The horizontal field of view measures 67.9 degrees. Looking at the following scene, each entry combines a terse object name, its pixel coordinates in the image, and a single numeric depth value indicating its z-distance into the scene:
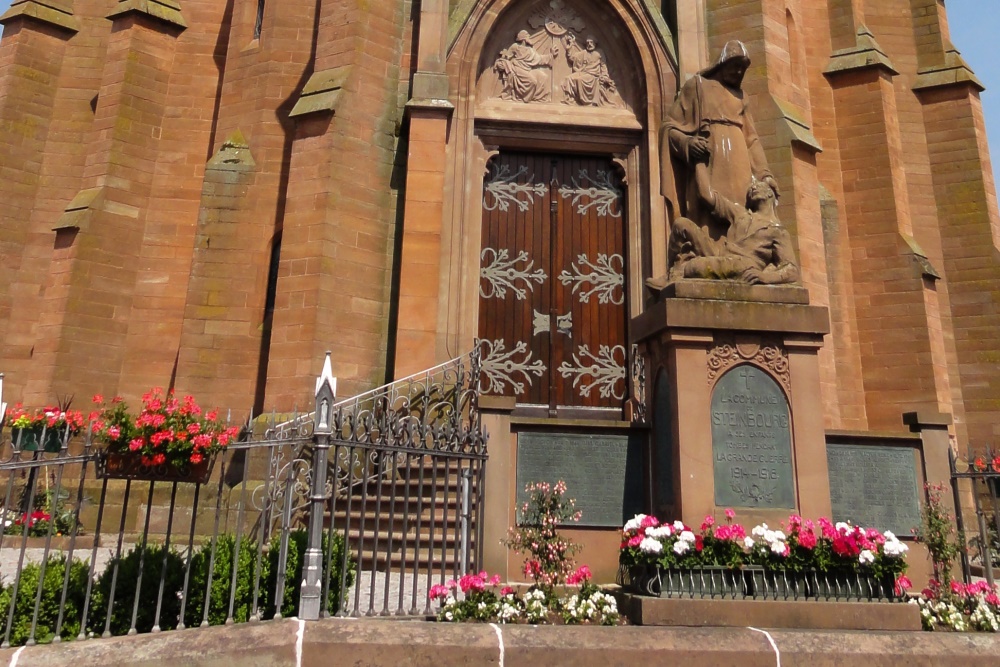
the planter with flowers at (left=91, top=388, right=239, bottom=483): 4.64
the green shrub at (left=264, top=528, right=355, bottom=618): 4.86
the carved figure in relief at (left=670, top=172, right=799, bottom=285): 6.14
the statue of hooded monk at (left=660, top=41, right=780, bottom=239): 6.53
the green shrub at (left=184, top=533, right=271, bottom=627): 4.76
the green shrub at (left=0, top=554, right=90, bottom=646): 4.43
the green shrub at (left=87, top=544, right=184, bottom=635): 4.66
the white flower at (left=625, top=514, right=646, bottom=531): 5.28
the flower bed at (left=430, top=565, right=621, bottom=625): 4.64
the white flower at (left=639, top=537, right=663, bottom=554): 4.94
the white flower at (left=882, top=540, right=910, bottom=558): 4.95
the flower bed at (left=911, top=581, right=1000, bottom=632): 4.82
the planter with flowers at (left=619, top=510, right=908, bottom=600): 4.96
